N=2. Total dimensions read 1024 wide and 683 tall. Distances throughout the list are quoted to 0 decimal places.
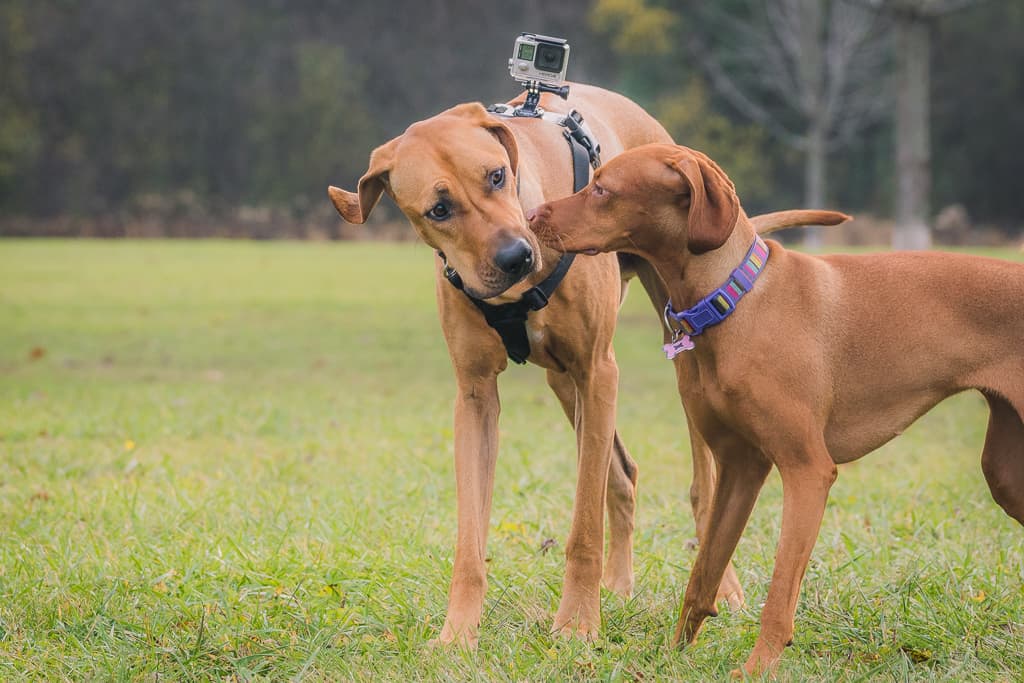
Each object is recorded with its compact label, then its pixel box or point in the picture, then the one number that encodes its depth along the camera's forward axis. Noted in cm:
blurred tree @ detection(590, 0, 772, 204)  3753
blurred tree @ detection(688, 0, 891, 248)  3526
